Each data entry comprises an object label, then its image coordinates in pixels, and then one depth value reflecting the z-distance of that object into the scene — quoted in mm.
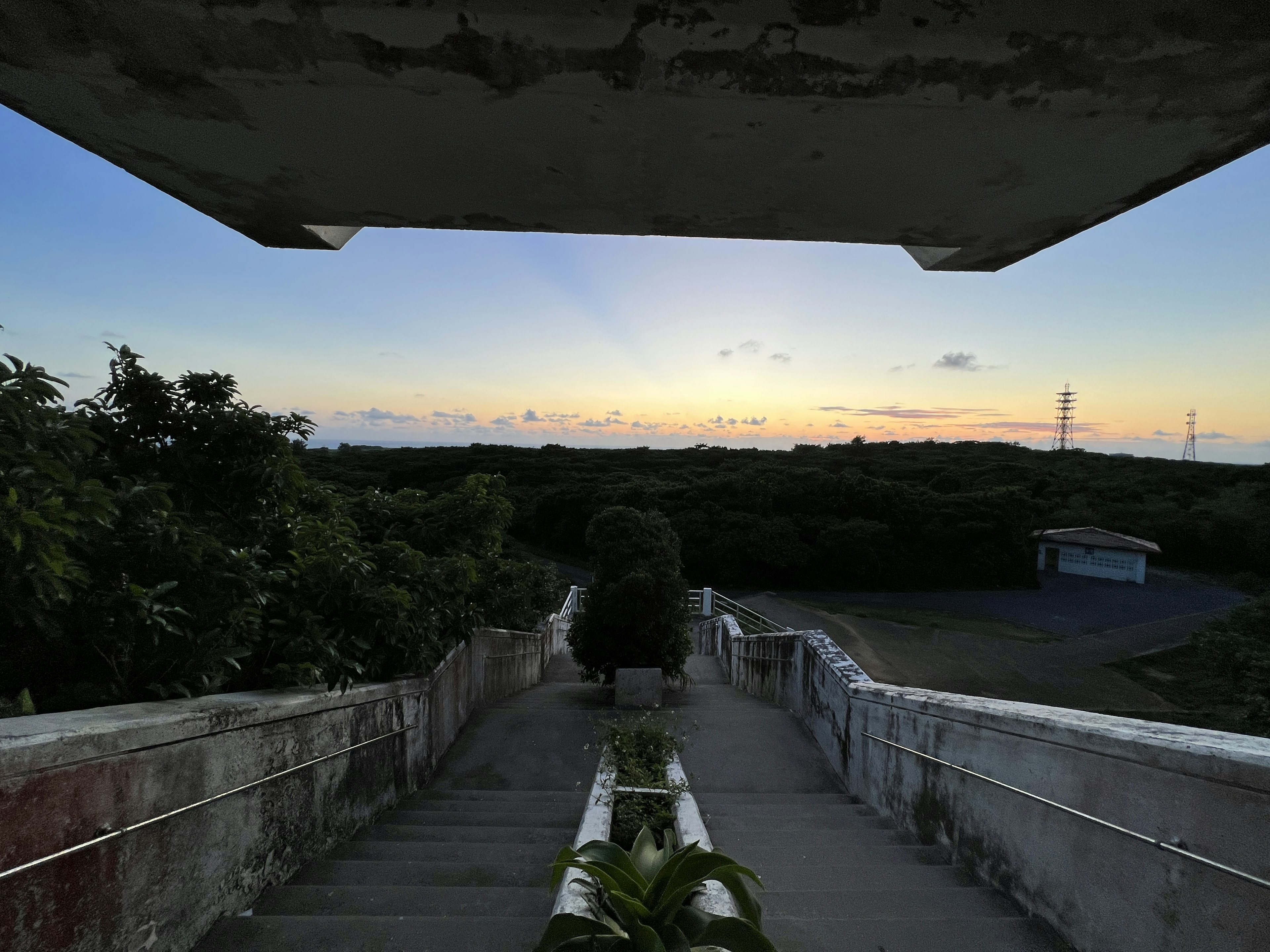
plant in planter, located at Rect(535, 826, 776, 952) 2018
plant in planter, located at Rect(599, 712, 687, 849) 3482
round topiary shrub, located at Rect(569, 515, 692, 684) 9133
